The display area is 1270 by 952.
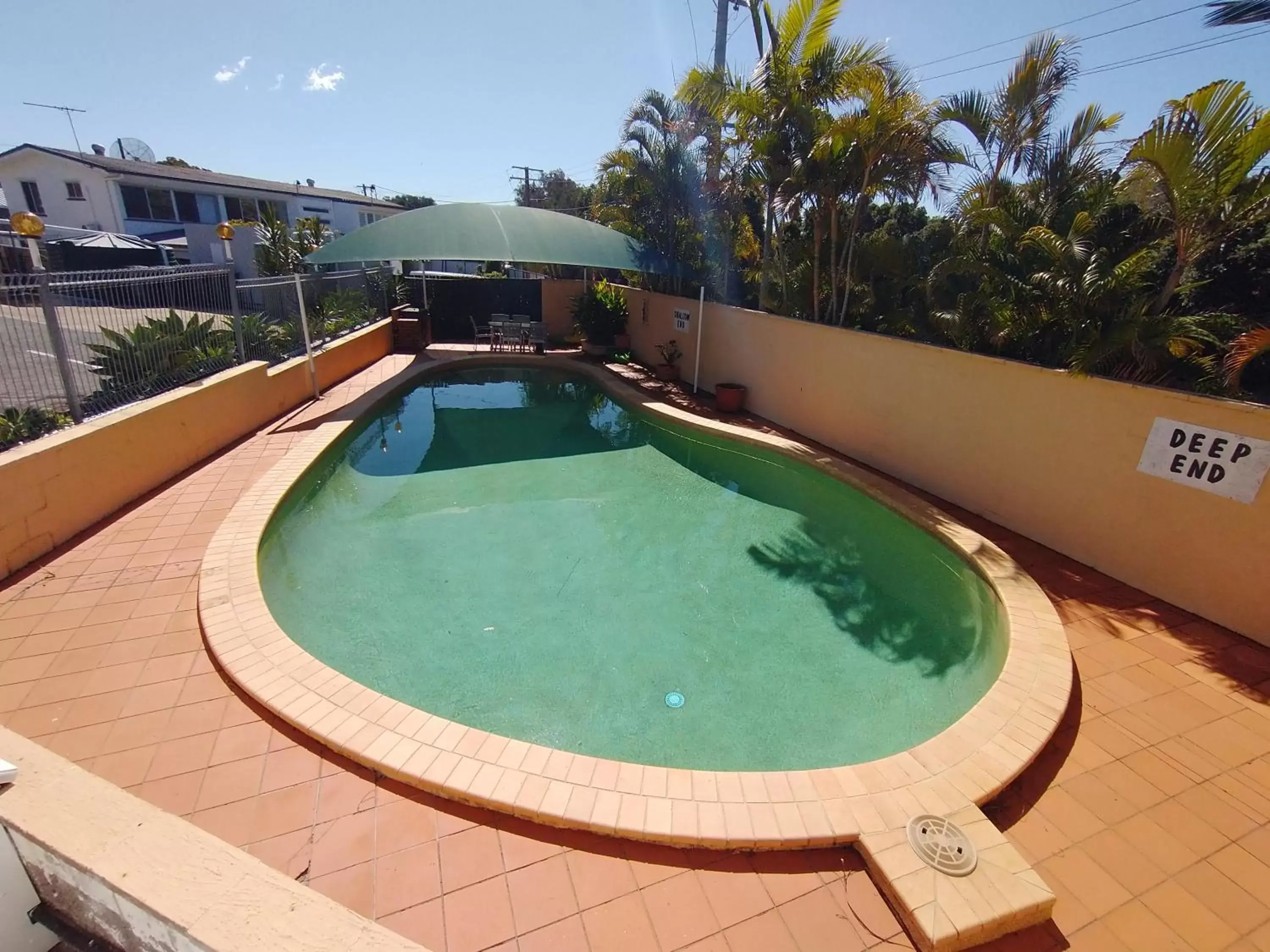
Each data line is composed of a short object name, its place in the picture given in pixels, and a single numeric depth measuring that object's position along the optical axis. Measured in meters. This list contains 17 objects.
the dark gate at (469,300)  16.89
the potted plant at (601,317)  14.91
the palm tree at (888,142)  7.56
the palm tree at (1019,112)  7.73
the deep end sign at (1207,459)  4.43
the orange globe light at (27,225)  5.04
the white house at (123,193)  24.61
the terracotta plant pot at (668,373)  12.61
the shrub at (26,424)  4.95
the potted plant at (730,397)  10.52
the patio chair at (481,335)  16.33
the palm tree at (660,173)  12.19
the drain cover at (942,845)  2.62
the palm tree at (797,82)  8.10
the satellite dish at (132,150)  29.73
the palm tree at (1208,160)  4.46
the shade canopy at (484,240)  11.05
